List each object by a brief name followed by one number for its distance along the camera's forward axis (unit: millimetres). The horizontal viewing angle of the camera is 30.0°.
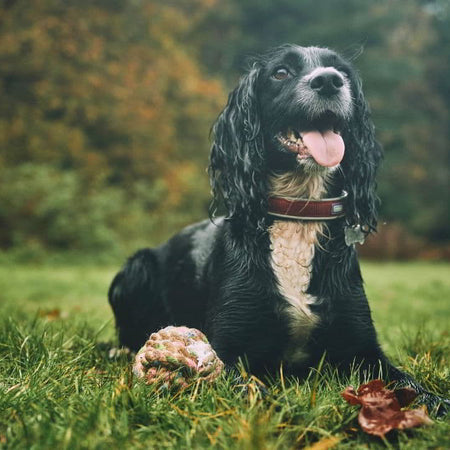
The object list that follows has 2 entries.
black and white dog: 993
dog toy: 919
